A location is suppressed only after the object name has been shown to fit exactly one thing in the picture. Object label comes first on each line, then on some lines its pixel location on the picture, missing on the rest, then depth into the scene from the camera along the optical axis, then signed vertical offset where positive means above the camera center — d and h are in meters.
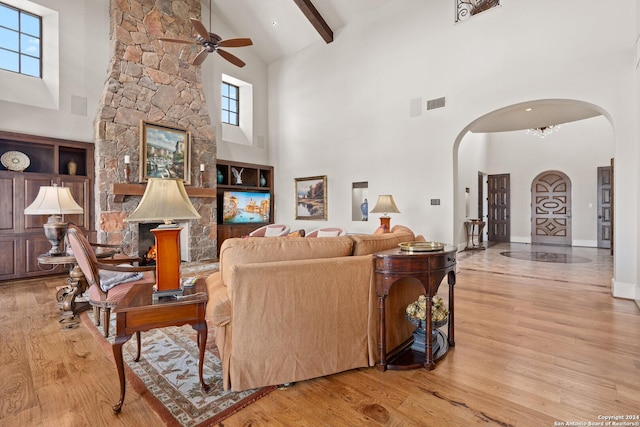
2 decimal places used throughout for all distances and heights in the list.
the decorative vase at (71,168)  5.43 +0.78
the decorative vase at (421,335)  2.33 -1.07
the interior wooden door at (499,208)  10.39 +0.05
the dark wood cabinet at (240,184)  7.70 +0.74
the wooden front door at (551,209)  9.40 +0.01
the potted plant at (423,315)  2.31 -0.82
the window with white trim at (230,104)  8.16 +2.95
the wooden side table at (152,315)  1.66 -0.61
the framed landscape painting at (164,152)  5.91 +1.21
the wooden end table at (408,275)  2.08 -0.46
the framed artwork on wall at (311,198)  7.86 +0.34
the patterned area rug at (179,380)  1.71 -1.16
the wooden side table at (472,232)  8.39 -0.65
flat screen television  7.68 +0.09
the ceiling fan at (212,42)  4.63 +2.70
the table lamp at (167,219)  1.86 -0.05
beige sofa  1.80 -0.63
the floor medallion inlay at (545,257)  6.61 -1.12
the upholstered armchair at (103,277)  2.48 -0.59
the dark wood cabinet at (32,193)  4.79 +0.29
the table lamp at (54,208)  3.57 +0.03
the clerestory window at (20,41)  5.00 +2.90
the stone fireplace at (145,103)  5.51 +2.20
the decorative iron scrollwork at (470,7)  5.24 +3.64
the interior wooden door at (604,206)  8.62 +0.09
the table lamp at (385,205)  5.79 +0.09
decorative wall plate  4.83 +0.82
